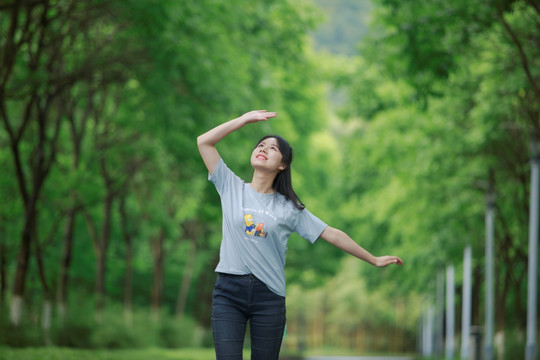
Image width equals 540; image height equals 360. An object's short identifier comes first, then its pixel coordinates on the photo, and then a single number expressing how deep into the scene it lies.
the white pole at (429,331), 58.43
